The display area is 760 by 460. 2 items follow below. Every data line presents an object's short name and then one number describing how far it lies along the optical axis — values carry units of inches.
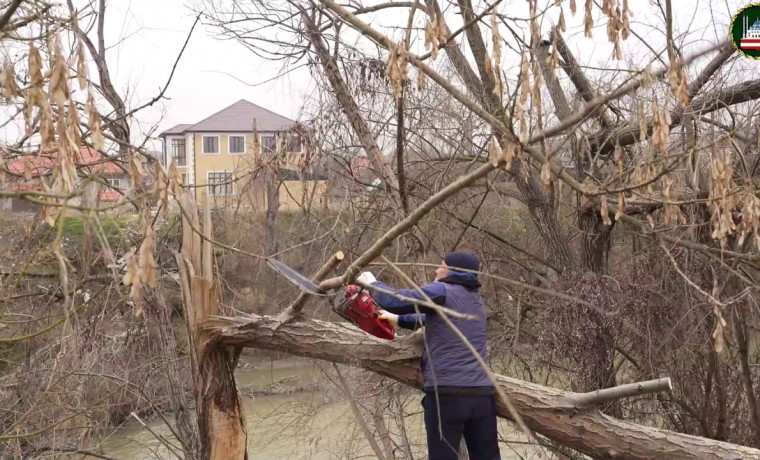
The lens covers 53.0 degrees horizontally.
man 176.0
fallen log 181.0
